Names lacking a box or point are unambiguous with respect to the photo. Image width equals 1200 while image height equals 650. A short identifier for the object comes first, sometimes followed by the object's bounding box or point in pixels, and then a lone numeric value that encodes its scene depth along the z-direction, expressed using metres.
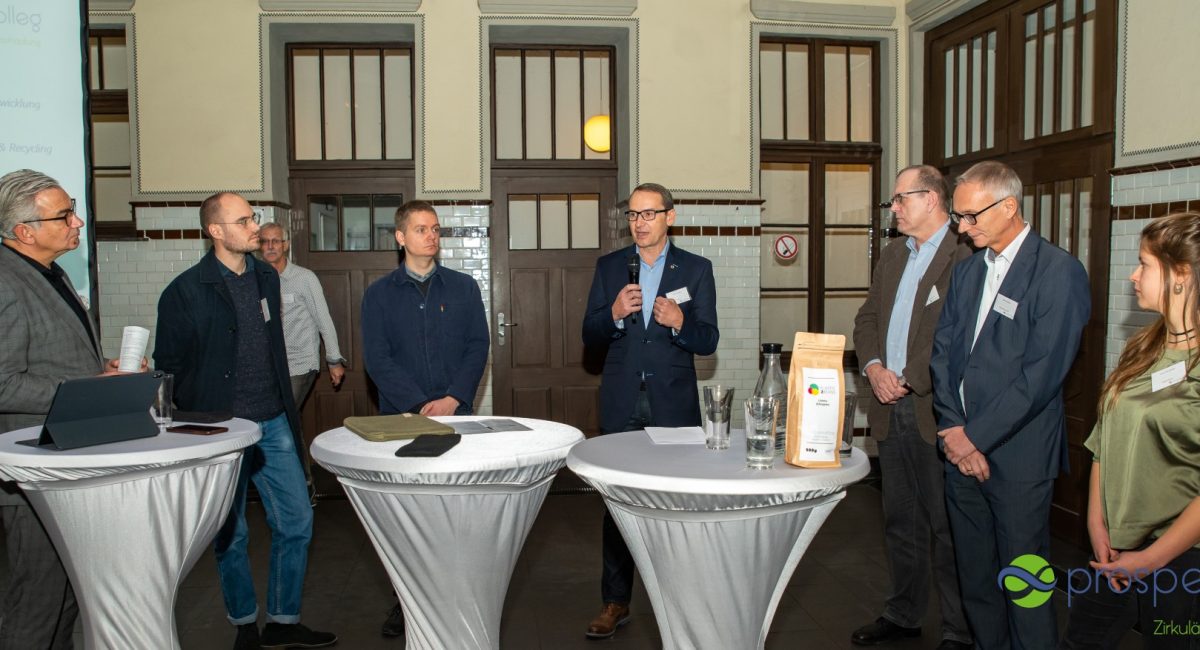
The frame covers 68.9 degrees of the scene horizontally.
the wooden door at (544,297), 6.25
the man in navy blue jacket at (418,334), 3.32
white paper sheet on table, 2.35
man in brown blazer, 3.11
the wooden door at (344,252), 6.19
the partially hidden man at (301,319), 5.17
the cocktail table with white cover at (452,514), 2.28
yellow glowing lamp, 6.31
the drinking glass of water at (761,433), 2.05
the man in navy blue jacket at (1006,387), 2.51
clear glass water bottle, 2.19
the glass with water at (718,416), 2.26
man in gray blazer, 2.53
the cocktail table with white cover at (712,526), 1.96
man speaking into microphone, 3.23
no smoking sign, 6.36
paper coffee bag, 2.05
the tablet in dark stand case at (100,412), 2.30
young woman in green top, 2.07
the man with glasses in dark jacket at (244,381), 3.11
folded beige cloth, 2.46
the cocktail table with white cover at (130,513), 2.30
